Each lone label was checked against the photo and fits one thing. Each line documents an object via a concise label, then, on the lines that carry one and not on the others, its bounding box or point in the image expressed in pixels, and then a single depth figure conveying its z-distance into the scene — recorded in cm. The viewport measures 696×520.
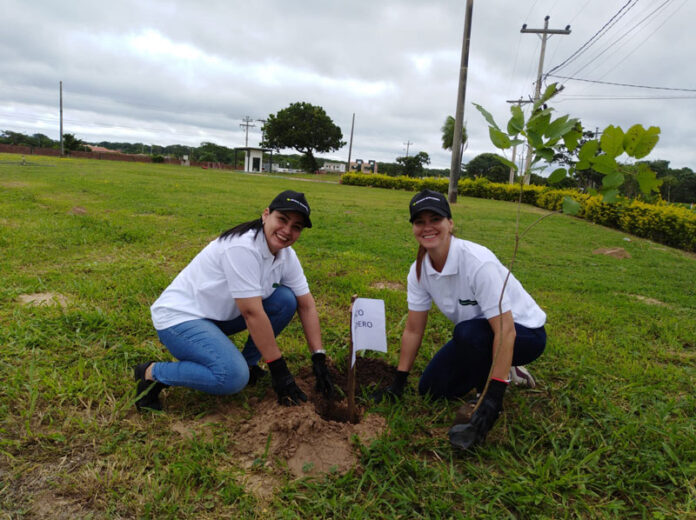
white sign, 216
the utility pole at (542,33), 2154
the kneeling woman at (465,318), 196
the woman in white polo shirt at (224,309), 208
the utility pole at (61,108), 4031
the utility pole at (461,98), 1349
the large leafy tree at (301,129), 4672
